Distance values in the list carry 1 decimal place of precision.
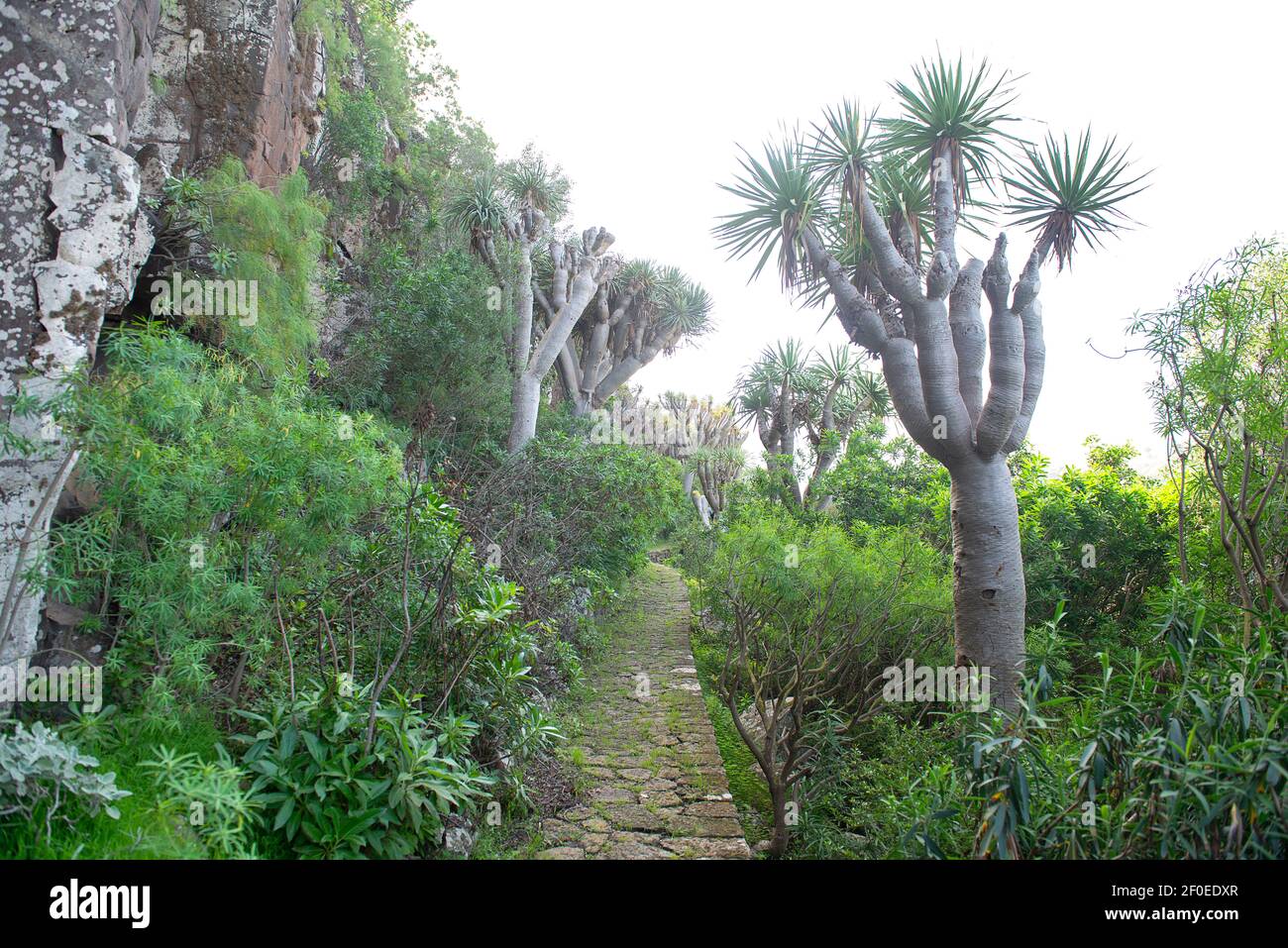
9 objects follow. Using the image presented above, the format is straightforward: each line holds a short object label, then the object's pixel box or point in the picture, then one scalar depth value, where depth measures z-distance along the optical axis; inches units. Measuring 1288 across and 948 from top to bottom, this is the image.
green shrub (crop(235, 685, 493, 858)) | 127.5
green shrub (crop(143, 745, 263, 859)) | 107.3
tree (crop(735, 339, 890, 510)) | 545.0
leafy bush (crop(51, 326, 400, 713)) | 125.5
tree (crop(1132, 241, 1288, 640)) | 148.4
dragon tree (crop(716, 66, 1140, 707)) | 255.6
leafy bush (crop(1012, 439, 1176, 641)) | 338.3
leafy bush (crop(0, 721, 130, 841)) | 101.6
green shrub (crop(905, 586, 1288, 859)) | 93.8
